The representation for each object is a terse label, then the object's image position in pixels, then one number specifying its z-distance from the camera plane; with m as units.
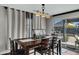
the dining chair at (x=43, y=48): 2.42
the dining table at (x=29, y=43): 2.37
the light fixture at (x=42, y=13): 2.39
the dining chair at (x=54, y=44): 2.48
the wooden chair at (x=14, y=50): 2.33
